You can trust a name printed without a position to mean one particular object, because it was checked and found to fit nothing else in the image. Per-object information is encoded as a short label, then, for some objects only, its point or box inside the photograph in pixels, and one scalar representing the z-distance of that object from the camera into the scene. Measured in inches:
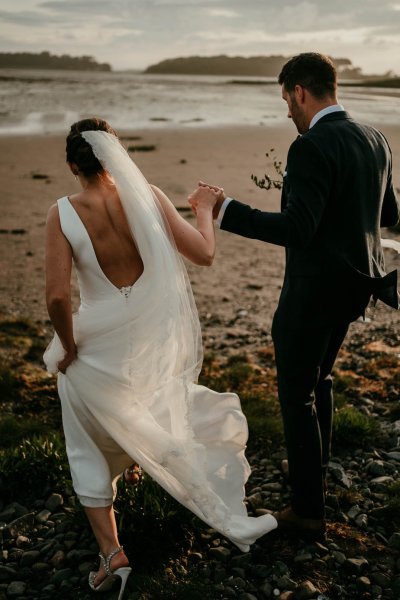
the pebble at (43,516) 168.4
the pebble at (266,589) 139.5
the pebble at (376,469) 186.7
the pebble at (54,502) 173.2
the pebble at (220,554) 150.7
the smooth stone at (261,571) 144.9
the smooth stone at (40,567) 150.4
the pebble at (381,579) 141.9
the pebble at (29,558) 152.8
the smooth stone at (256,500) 173.2
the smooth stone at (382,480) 180.6
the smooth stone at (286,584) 140.3
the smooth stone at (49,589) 143.2
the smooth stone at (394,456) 194.9
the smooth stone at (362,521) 162.9
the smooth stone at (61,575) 146.3
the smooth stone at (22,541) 160.1
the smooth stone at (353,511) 166.9
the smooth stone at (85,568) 148.2
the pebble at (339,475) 180.7
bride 137.2
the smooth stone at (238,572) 145.3
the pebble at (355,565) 146.1
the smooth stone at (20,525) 164.4
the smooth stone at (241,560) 148.7
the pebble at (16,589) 142.4
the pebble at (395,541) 154.9
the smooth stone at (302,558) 148.9
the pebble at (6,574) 147.8
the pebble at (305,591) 137.6
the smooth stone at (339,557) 148.5
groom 130.7
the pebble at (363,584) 140.7
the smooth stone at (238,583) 141.6
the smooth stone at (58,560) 151.0
